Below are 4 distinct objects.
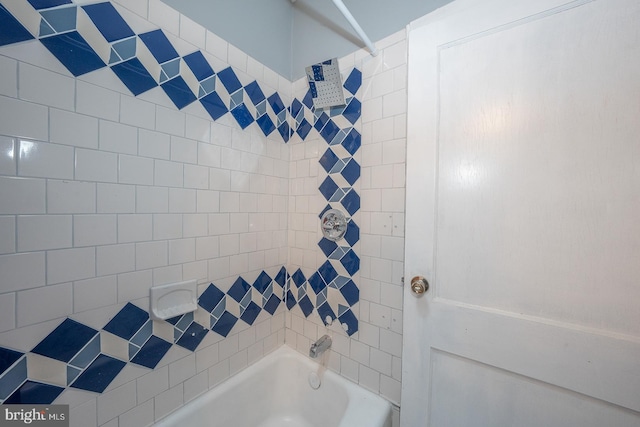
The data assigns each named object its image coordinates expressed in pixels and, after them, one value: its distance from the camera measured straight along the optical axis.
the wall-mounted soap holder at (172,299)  0.87
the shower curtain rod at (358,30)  0.87
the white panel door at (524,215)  0.61
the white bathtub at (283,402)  0.98
